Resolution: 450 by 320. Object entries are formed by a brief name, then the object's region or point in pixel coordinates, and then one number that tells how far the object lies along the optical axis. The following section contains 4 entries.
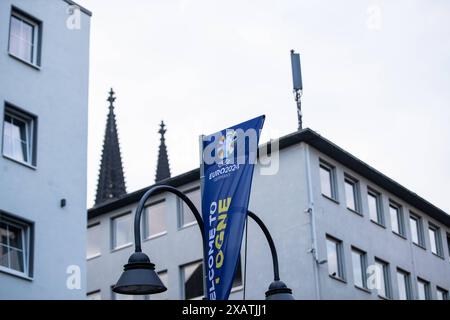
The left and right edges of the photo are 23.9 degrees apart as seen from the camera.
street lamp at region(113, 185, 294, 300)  13.62
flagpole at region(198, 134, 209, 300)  14.17
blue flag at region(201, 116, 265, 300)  13.84
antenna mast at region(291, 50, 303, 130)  45.47
